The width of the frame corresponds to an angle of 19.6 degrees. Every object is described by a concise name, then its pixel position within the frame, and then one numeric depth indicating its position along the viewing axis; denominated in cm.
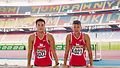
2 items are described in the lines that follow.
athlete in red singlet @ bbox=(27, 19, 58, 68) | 618
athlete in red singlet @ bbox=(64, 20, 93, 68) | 650
